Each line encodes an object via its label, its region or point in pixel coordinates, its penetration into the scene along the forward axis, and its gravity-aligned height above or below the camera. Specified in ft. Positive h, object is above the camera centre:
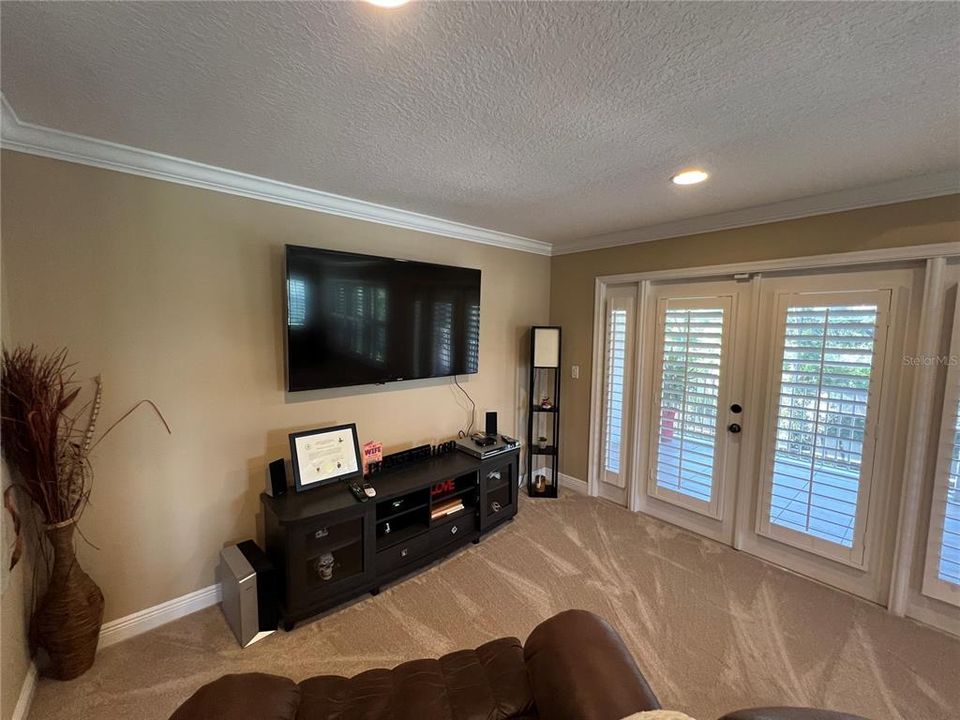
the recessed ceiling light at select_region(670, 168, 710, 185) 6.56 +2.79
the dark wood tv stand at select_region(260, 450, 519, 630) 6.65 -3.92
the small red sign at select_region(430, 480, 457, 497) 8.75 -3.54
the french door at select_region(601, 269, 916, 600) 7.52 -1.64
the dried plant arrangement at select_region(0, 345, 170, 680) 5.06 -2.03
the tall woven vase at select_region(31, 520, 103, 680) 5.48 -4.15
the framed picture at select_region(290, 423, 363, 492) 7.55 -2.56
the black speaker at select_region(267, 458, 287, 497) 7.25 -2.82
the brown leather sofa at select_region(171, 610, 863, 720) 3.38 -3.48
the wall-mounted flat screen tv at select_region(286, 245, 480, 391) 7.50 +0.26
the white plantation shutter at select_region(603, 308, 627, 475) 11.38 -1.50
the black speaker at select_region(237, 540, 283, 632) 6.52 -4.47
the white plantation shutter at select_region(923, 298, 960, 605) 6.67 -2.89
